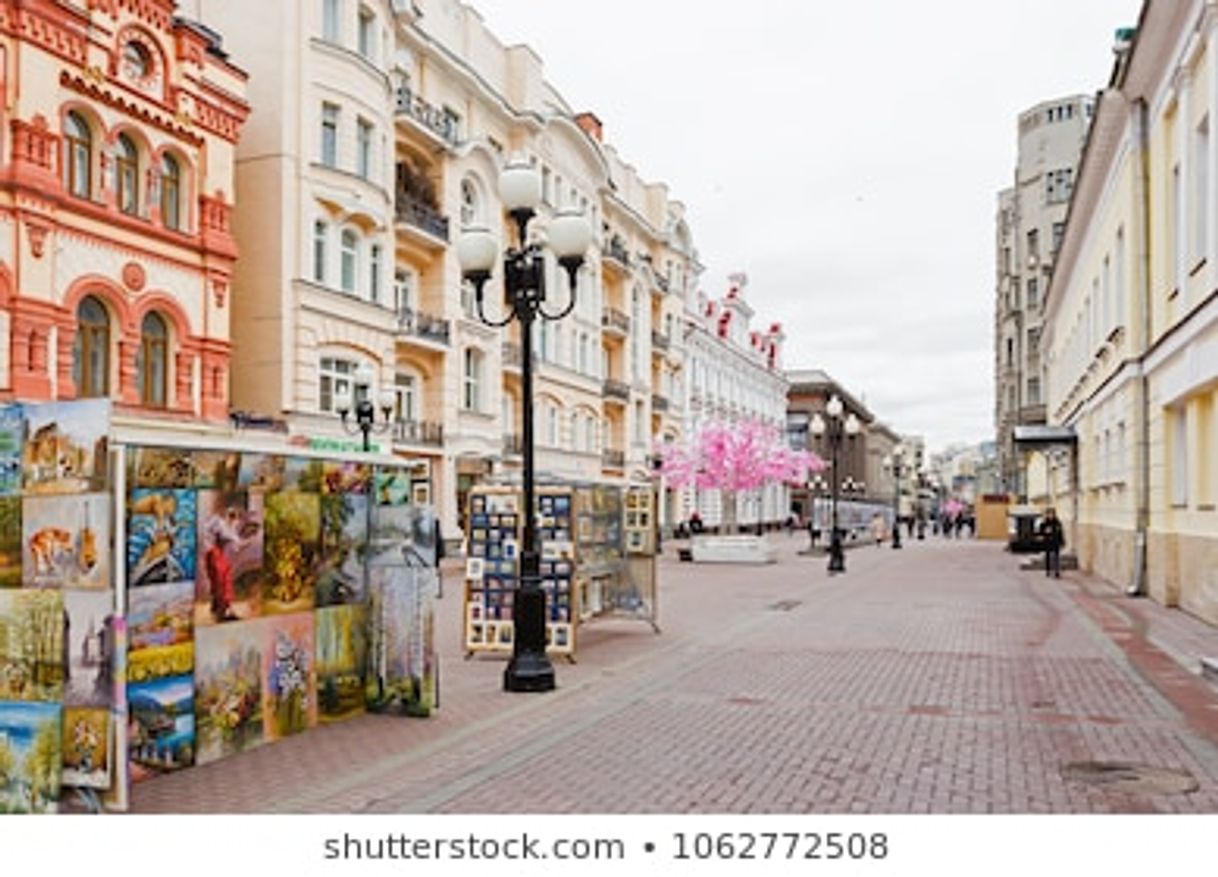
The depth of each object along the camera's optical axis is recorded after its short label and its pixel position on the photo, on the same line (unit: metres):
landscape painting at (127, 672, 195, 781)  6.85
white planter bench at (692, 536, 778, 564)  34.16
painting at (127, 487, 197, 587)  6.69
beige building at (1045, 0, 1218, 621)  15.10
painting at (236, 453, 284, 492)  7.64
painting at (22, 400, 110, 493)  6.13
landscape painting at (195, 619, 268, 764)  7.36
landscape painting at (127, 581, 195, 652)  6.74
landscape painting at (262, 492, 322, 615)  8.02
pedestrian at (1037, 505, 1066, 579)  26.88
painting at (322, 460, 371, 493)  8.60
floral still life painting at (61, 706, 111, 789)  6.12
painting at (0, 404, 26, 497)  6.30
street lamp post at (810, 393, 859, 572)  29.30
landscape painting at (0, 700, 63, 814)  6.14
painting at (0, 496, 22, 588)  6.34
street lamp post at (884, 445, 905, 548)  48.50
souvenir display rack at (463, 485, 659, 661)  12.20
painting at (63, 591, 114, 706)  6.13
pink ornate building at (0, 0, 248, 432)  19.25
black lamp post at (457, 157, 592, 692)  10.20
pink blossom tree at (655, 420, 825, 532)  44.62
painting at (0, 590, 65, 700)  6.24
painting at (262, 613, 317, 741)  8.02
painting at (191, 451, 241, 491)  7.17
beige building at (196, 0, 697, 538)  26.36
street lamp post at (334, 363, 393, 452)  20.17
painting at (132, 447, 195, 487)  6.66
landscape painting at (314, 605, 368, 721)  8.62
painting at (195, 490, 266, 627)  7.32
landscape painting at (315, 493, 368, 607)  8.62
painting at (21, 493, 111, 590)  6.16
